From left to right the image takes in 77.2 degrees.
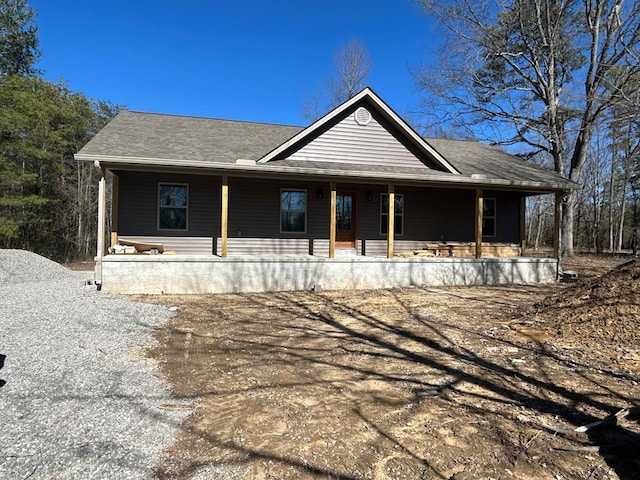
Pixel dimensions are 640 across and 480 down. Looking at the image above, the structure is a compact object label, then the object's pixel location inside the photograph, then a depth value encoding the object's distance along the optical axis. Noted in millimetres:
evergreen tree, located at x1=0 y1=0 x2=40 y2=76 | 23312
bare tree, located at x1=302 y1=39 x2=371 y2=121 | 28141
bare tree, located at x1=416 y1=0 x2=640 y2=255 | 18094
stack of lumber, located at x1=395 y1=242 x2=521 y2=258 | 12727
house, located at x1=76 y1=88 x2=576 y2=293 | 9734
